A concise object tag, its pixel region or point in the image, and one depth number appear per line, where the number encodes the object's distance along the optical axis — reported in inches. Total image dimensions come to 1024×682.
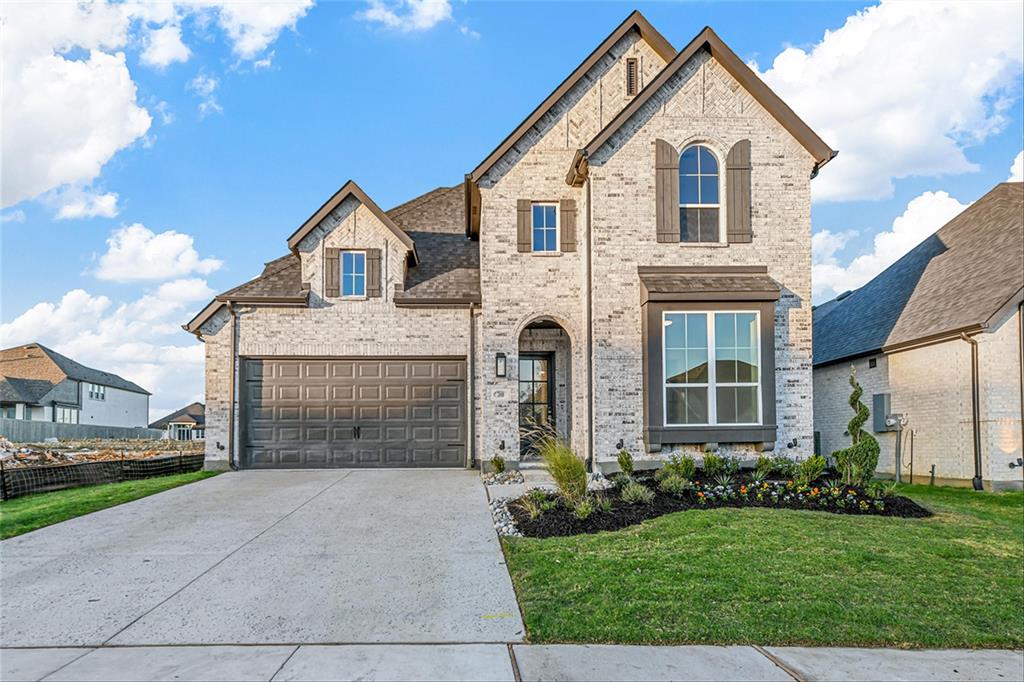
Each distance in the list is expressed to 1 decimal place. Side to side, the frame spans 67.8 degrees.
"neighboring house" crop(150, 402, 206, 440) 2346.2
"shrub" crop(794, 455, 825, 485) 464.4
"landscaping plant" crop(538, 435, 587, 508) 394.0
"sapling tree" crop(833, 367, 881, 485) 450.9
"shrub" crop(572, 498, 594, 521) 368.8
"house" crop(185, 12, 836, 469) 533.6
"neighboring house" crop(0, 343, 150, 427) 1925.4
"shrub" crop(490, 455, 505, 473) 567.2
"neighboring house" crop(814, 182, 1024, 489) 555.5
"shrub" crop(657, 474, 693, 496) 437.7
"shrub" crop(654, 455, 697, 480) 481.4
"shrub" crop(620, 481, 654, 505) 413.7
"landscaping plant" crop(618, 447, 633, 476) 519.8
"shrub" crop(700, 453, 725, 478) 498.3
